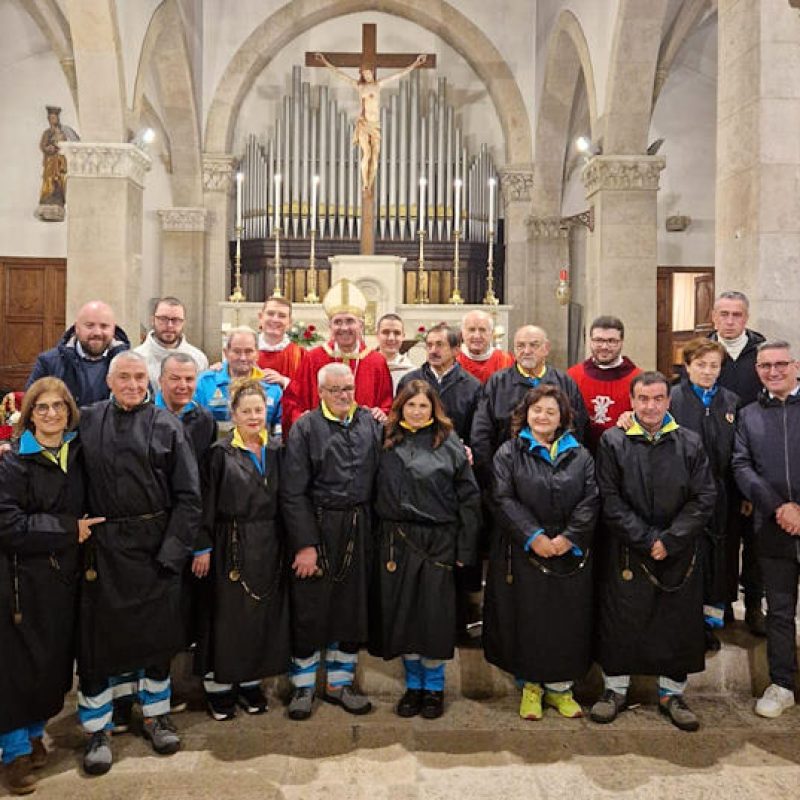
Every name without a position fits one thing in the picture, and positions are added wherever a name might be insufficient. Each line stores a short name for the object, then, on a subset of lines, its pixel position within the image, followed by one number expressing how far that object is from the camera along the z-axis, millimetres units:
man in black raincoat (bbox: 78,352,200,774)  3105
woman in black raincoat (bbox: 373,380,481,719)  3465
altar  10984
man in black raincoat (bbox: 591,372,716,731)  3434
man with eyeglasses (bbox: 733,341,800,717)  3564
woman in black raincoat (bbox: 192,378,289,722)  3359
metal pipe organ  13469
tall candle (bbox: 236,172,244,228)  13373
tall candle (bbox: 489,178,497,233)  12062
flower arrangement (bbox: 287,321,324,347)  6535
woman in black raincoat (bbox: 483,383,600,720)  3424
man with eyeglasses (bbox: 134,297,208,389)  3980
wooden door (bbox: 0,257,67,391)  13227
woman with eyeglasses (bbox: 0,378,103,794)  2932
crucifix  11352
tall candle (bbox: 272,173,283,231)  11820
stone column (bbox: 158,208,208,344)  13297
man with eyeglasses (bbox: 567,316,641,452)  4121
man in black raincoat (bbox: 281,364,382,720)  3465
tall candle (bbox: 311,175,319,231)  12612
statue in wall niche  12953
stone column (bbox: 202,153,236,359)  13391
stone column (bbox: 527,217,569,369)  13445
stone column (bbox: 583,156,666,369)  9594
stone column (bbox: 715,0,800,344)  4719
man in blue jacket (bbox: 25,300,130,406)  3746
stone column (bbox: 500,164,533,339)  13578
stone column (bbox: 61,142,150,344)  8852
